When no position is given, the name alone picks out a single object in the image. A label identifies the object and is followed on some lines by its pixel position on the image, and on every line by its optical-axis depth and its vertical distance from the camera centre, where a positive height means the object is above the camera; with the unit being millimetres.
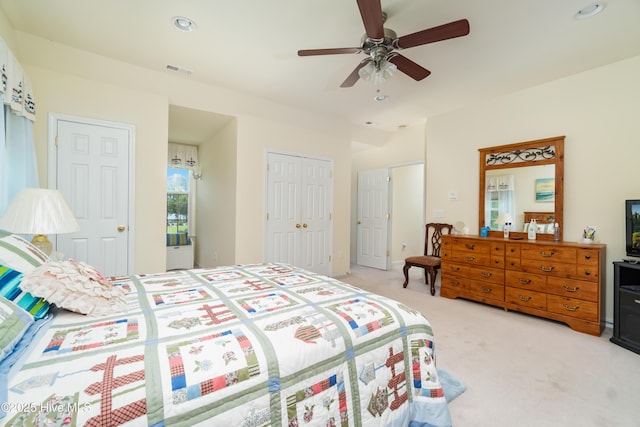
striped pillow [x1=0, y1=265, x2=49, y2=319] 1081 -349
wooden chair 3941 -673
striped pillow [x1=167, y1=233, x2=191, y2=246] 5230 -562
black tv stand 2334 -760
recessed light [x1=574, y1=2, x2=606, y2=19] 2057 +1570
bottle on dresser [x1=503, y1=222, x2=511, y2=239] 3564 -177
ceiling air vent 3137 +1628
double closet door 4199 +11
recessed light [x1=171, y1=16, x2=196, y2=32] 2328 +1608
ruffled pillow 1154 -355
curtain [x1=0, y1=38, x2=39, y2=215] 2004 +627
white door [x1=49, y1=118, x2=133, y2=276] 2887 +235
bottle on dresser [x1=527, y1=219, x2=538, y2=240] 3318 -171
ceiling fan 1811 +1276
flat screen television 2565 -92
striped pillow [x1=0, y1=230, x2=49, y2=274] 1226 -224
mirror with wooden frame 3256 +372
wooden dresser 2678 -679
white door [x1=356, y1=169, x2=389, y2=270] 5672 -102
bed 751 -494
